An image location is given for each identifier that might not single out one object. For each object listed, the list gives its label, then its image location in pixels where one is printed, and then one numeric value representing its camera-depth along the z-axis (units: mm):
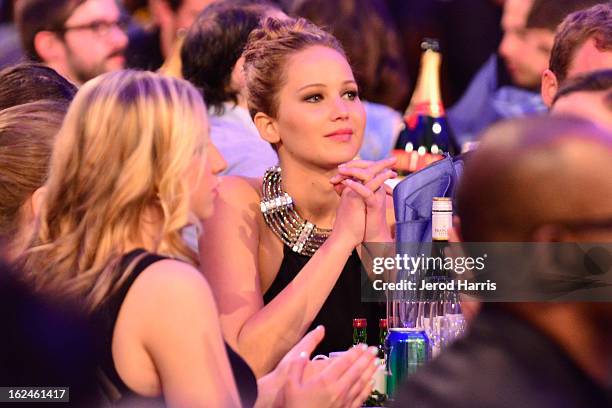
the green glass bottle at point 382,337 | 5246
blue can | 4965
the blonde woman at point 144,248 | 3873
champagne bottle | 7020
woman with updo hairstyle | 5805
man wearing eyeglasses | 9039
